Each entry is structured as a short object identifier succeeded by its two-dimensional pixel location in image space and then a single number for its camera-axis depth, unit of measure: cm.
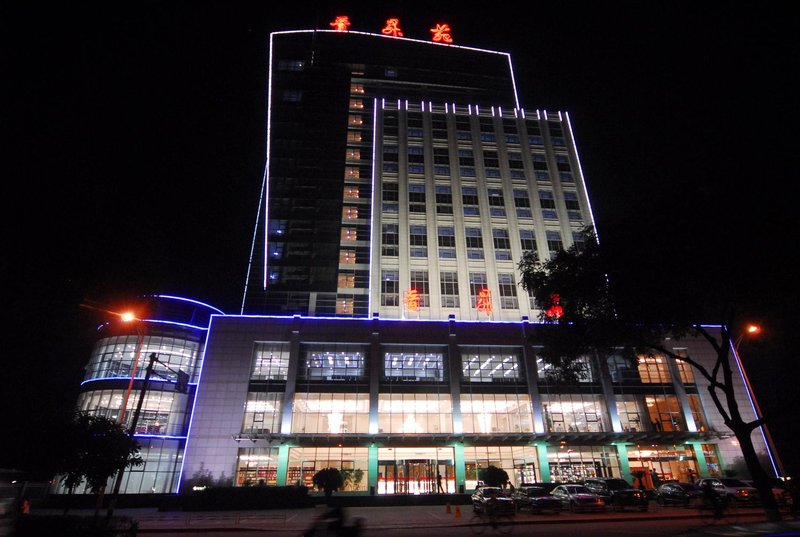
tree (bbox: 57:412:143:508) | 2327
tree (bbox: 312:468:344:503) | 2824
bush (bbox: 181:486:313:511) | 2856
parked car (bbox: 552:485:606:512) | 2375
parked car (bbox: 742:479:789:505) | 2377
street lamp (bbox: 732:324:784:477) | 3769
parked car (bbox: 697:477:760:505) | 2441
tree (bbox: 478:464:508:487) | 3114
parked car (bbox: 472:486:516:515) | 2184
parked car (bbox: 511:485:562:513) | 2369
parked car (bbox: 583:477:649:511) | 2423
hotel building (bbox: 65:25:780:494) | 3681
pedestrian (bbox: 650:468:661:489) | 3716
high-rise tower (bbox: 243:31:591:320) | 5272
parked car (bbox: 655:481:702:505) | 2604
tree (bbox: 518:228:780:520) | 2245
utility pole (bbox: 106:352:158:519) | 1930
